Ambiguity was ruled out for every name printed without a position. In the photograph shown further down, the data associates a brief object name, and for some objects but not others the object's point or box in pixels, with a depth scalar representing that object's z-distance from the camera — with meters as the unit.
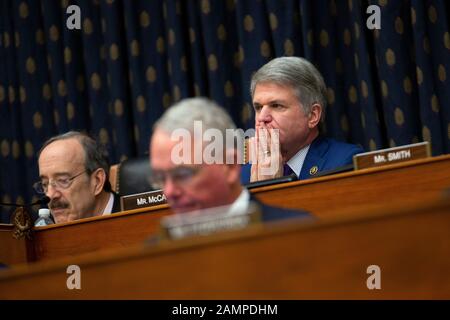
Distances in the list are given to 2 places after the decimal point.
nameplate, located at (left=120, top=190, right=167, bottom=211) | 6.09
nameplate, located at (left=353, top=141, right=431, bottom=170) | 5.21
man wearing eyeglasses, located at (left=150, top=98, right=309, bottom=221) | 3.83
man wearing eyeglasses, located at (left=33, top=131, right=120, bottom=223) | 7.54
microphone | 6.56
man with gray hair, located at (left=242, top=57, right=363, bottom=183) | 6.93
